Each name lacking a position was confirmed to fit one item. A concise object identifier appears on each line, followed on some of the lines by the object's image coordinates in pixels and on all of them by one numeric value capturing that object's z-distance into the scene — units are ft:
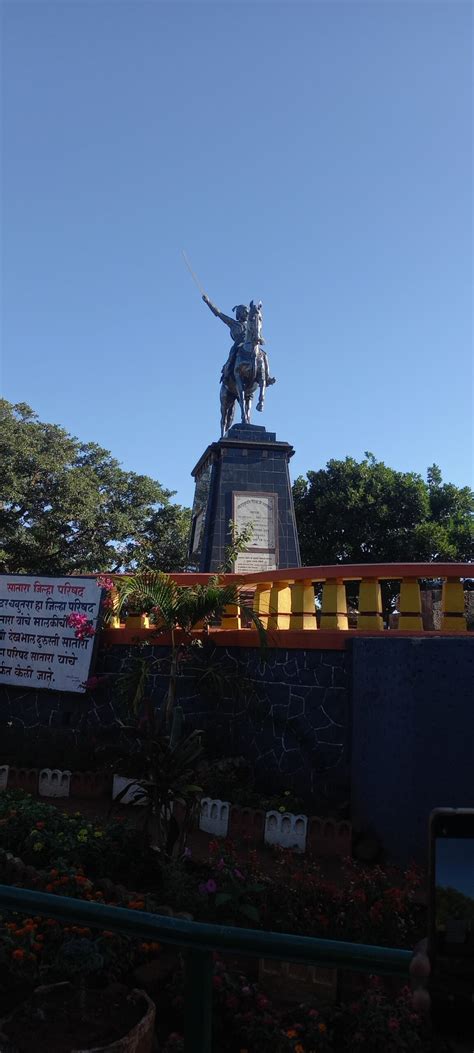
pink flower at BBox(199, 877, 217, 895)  16.29
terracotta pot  11.31
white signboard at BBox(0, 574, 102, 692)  31.35
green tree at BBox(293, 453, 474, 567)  83.76
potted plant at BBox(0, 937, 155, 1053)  11.79
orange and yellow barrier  22.11
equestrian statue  49.08
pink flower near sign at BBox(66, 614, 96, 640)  30.88
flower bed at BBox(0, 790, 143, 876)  19.07
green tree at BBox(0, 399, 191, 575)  80.43
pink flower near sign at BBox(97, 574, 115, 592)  31.22
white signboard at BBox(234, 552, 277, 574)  43.91
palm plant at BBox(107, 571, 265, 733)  26.61
